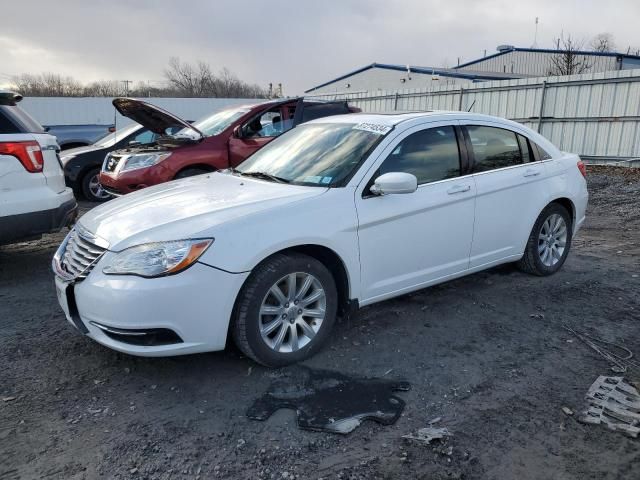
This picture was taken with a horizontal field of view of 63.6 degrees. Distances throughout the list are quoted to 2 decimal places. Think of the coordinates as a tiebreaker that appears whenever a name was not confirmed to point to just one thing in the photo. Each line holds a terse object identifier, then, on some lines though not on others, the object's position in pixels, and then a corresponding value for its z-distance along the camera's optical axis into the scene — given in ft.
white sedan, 9.88
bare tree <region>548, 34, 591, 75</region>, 100.99
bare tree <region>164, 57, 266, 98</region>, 173.37
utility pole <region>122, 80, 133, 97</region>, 137.49
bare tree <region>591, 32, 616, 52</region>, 145.18
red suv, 23.39
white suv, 15.67
